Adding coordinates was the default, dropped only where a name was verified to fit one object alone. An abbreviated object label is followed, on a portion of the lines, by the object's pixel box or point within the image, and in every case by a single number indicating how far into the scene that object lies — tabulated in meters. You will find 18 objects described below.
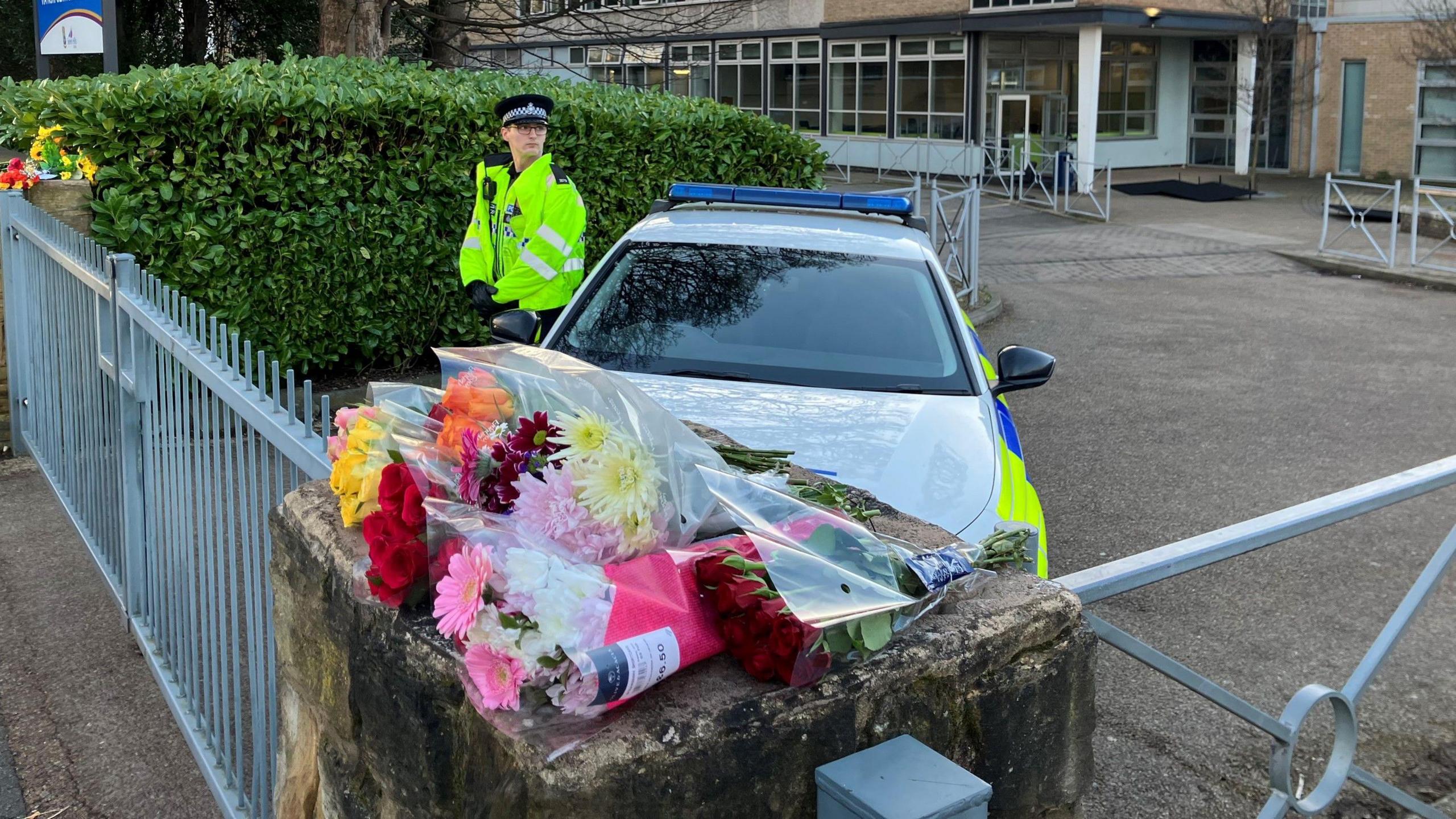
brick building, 30.14
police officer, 6.02
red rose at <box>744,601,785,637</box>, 1.74
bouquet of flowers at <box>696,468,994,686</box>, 1.74
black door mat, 27.45
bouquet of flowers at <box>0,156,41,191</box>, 7.23
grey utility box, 1.59
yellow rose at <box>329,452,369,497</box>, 2.16
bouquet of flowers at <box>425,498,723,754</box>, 1.61
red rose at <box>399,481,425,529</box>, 1.90
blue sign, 9.62
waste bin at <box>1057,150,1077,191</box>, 28.42
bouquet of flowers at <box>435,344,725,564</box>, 1.77
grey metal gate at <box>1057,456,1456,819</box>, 2.28
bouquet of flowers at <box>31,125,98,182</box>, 7.34
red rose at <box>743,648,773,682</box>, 1.75
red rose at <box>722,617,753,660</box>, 1.77
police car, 4.09
